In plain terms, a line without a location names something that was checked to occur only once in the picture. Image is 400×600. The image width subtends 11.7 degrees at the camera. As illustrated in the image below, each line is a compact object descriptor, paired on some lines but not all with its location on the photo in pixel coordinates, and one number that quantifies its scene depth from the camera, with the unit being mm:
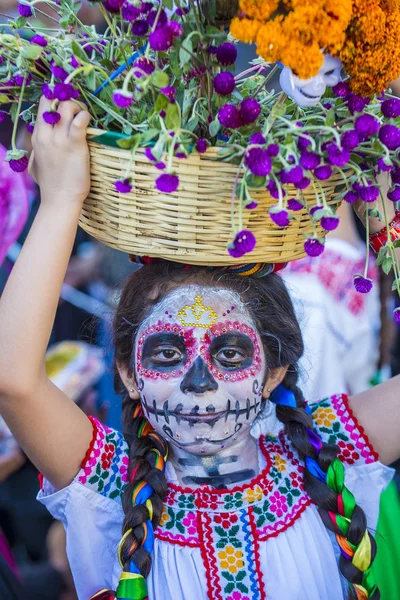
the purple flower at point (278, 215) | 1520
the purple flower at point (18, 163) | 1613
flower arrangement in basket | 1525
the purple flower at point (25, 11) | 1609
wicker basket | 1569
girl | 1678
